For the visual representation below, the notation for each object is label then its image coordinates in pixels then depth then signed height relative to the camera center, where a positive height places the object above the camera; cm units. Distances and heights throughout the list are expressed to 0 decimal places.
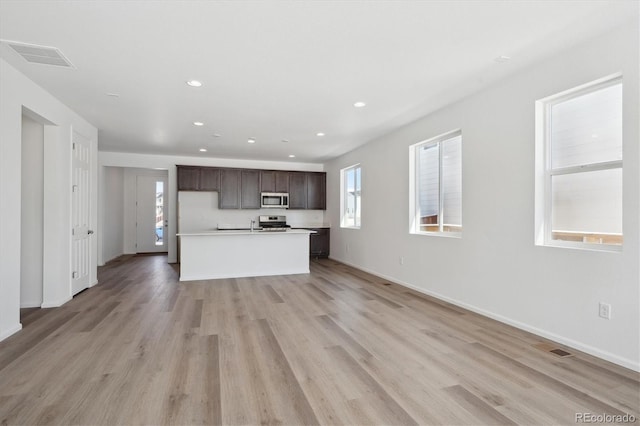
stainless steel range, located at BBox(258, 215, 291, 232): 827 -23
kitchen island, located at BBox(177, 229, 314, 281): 575 -75
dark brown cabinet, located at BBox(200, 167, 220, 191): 779 +79
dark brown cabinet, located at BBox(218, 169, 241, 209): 793 +56
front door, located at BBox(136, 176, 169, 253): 968 -5
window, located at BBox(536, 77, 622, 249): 266 +40
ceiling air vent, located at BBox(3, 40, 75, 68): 275 +137
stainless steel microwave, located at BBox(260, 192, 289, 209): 817 +31
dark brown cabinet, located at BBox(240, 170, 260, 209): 807 +58
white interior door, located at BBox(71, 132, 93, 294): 459 -4
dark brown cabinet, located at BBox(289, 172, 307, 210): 845 +58
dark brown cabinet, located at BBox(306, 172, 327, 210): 867 +57
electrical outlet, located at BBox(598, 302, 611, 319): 256 -75
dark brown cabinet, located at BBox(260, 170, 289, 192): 822 +79
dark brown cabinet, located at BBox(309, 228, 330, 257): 849 -77
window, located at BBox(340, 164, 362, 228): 724 +38
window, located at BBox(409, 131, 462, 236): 436 +40
